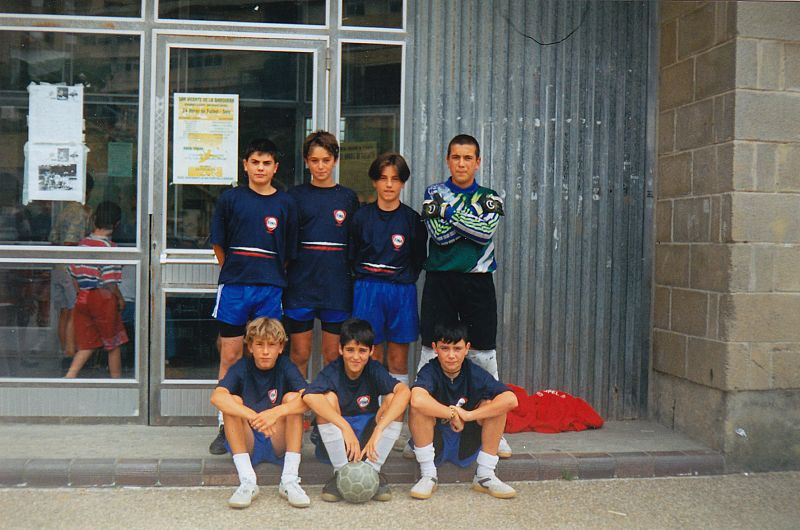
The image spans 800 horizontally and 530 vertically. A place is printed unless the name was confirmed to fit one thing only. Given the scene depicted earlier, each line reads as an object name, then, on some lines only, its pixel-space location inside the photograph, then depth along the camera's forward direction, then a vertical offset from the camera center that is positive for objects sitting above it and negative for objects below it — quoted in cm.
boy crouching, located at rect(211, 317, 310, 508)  525 -99
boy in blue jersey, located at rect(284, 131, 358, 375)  606 -12
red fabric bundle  661 -123
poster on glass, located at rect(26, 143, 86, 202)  656 +47
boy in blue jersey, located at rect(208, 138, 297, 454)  590 -5
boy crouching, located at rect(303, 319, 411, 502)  533 -99
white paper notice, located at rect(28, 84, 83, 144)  658 +89
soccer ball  518 -137
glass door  659 +54
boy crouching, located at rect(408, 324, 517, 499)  544 -101
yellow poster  660 +74
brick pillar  602 +8
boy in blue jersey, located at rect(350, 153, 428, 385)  606 -10
